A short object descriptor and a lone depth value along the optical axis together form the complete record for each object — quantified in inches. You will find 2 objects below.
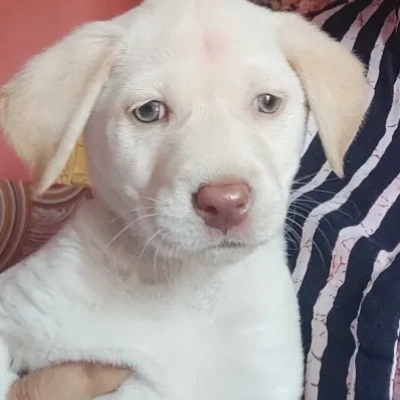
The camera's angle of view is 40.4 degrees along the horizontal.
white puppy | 7.9
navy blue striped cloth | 9.2
